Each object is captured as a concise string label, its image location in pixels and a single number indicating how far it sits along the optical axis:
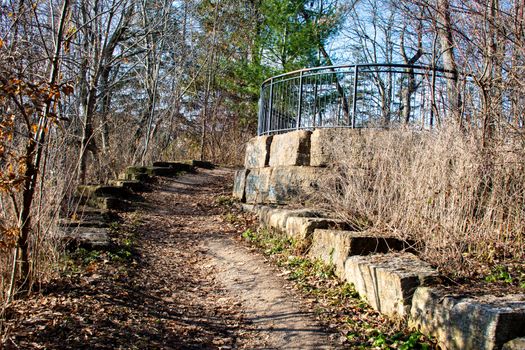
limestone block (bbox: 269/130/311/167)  8.35
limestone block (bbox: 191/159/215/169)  16.11
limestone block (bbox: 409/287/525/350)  3.14
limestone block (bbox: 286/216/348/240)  6.18
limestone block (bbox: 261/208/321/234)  6.89
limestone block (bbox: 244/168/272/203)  9.38
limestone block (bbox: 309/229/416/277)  5.17
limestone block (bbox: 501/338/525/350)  2.97
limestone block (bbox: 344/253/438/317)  4.09
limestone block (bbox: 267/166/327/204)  7.93
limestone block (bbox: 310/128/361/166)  7.73
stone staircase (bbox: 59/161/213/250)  5.90
